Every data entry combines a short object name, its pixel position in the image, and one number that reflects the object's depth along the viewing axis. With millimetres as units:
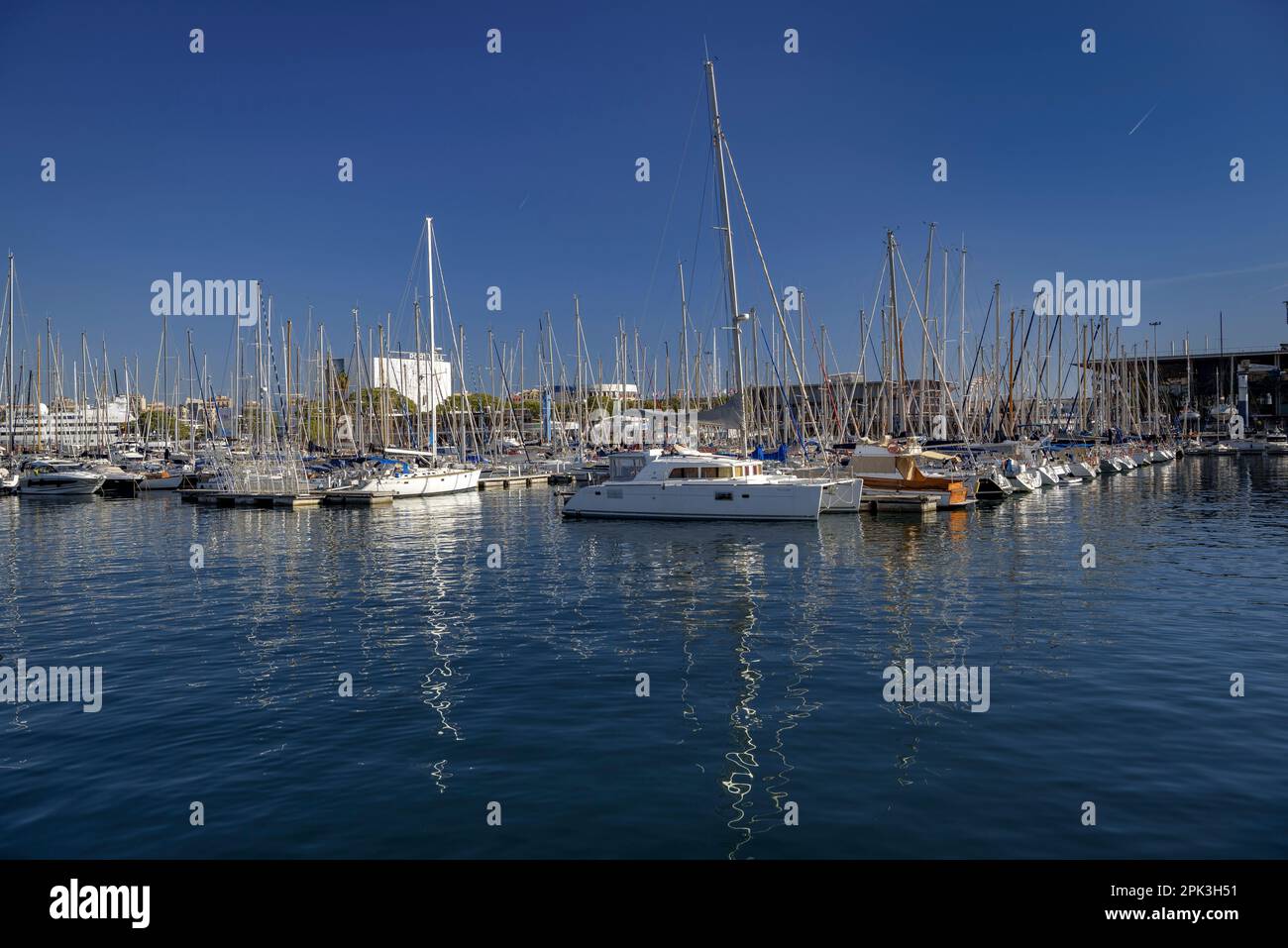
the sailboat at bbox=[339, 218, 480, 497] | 56125
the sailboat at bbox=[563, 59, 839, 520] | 39031
